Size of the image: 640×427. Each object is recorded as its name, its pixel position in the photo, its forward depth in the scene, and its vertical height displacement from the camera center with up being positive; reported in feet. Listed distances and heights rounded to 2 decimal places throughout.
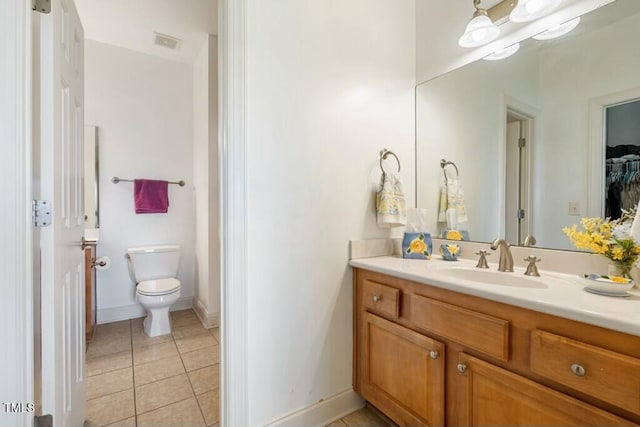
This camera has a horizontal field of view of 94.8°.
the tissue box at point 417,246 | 5.35 -0.65
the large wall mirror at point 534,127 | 3.89 +1.37
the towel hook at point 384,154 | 5.62 +1.09
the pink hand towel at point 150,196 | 9.16 +0.40
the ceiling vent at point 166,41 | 8.55 +5.02
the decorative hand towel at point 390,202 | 5.25 +0.14
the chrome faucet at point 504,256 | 4.40 -0.68
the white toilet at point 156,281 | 7.91 -2.14
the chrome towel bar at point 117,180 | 9.00 +0.89
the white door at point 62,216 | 3.34 -0.11
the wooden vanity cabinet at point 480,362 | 2.47 -1.66
